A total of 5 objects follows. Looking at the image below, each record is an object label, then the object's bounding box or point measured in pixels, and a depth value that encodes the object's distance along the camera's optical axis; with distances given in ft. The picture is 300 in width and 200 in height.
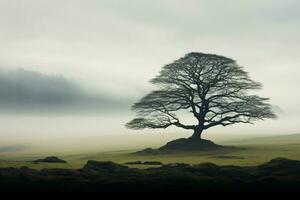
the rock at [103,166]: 84.33
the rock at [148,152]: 155.44
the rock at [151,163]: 114.20
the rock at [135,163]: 115.75
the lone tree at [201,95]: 176.55
